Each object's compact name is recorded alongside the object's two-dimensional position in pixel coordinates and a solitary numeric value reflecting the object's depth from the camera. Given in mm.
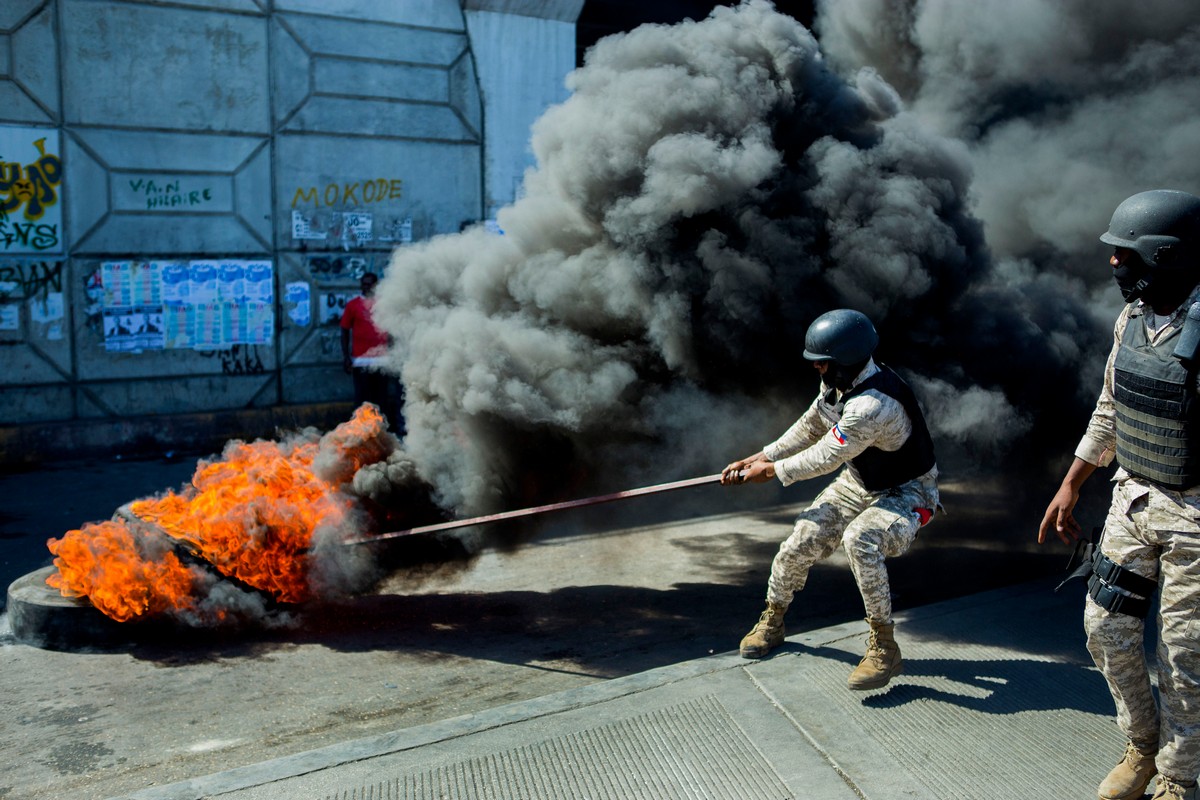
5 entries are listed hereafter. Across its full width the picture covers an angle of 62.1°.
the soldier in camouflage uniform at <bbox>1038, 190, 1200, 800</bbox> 2955
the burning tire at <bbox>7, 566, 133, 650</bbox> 5145
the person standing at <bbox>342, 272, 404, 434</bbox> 10211
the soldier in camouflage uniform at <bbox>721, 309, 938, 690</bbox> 4121
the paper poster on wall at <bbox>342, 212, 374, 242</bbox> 11906
